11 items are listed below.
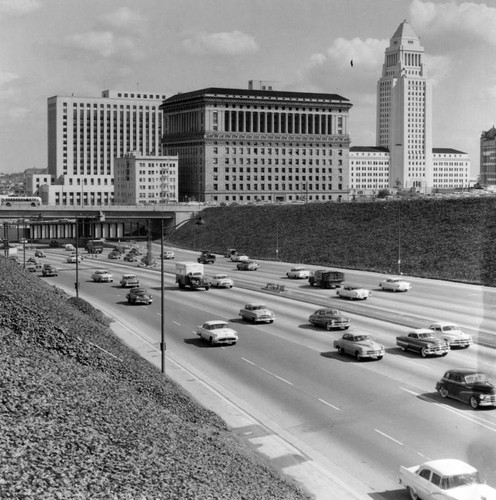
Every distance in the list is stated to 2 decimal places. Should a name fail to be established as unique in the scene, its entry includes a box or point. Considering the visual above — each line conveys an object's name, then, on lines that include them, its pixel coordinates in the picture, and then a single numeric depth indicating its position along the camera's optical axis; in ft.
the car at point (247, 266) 299.99
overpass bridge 429.38
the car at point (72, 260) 344.61
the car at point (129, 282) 246.06
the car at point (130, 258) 361.79
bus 459.73
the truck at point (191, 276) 231.91
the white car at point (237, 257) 342.03
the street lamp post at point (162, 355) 115.24
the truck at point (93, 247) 417.63
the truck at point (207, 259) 332.19
